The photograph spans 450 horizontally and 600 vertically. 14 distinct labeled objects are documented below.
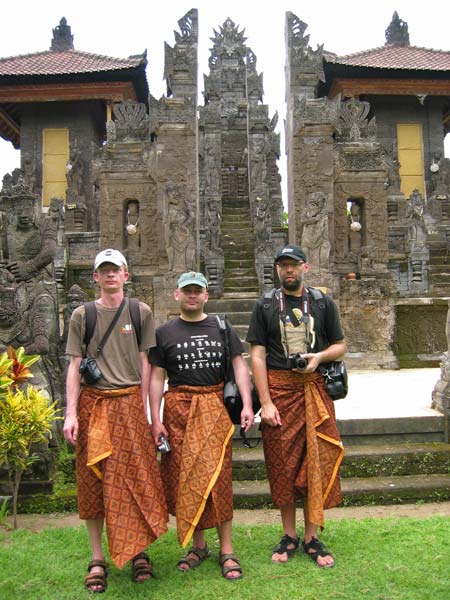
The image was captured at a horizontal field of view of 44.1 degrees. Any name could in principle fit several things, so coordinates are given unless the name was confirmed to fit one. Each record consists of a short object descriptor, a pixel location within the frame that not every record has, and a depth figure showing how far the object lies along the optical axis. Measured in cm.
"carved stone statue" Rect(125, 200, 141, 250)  1136
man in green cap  281
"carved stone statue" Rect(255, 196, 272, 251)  1101
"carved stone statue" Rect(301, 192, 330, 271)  973
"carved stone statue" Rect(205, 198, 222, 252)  1098
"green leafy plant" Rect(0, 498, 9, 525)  321
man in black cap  295
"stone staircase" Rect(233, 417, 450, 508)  387
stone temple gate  876
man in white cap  275
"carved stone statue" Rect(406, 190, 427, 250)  1333
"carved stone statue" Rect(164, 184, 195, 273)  986
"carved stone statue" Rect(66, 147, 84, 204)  1852
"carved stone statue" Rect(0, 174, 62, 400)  418
